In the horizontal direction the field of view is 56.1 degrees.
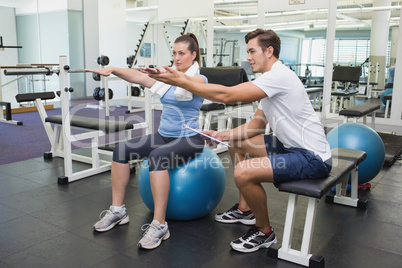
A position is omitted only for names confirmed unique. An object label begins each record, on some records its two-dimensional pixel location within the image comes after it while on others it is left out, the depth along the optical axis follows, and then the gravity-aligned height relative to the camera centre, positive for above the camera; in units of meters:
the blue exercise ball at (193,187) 2.08 -0.67
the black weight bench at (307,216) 1.67 -0.67
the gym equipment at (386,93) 5.59 -0.35
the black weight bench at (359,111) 3.53 -0.40
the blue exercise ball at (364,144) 2.72 -0.54
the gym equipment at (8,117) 5.40 -0.78
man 1.69 -0.29
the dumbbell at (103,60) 5.58 +0.06
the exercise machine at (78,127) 2.82 -0.53
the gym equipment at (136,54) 6.74 +0.19
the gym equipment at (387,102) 5.40 -0.49
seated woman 1.97 -0.43
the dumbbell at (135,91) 6.56 -0.45
